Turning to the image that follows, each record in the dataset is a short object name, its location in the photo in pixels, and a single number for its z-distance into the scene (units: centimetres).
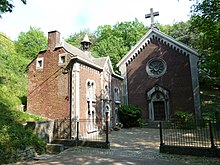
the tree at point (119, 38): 3450
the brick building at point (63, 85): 1506
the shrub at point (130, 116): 2192
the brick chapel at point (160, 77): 2169
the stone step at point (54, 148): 1134
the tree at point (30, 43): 3394
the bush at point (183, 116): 1994
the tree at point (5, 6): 693
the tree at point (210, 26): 1405
